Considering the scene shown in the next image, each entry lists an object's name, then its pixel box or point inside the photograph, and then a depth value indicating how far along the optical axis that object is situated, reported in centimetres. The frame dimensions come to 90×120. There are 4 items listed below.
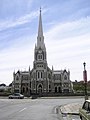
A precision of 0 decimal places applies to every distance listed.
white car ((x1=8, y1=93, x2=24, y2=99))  3080
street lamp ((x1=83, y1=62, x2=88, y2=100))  1206
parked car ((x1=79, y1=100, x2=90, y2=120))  499
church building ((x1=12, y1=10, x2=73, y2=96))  5695
